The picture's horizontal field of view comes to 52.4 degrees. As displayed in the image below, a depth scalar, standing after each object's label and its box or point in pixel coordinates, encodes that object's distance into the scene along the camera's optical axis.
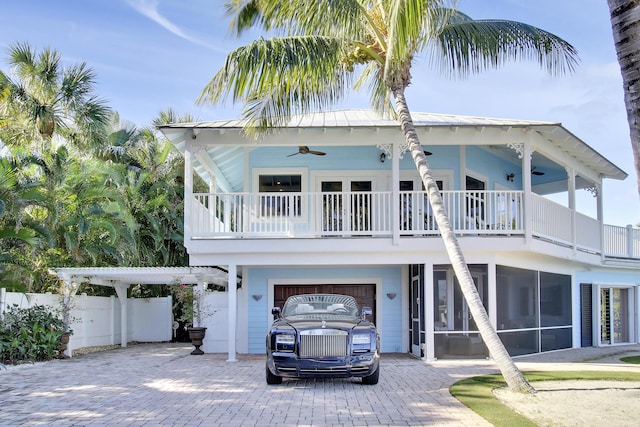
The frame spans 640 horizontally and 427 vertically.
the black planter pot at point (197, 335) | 16.73
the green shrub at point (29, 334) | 14.15
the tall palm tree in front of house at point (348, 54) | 11.52
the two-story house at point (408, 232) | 15.12
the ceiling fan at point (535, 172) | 20.73
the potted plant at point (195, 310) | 16.80
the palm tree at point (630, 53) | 5.46
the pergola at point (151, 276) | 15.21
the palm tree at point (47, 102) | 19.34
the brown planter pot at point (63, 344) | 15.49
